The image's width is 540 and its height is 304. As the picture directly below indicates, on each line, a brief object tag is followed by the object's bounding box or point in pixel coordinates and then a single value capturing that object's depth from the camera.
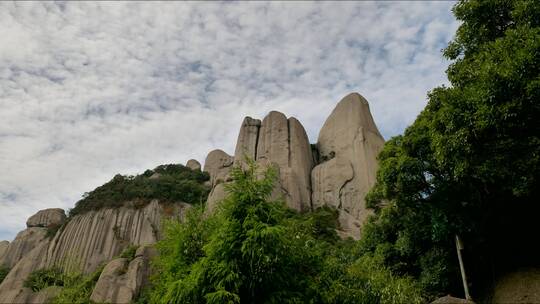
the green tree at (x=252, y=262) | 9.80
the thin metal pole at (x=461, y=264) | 15.22
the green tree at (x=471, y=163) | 12.88
